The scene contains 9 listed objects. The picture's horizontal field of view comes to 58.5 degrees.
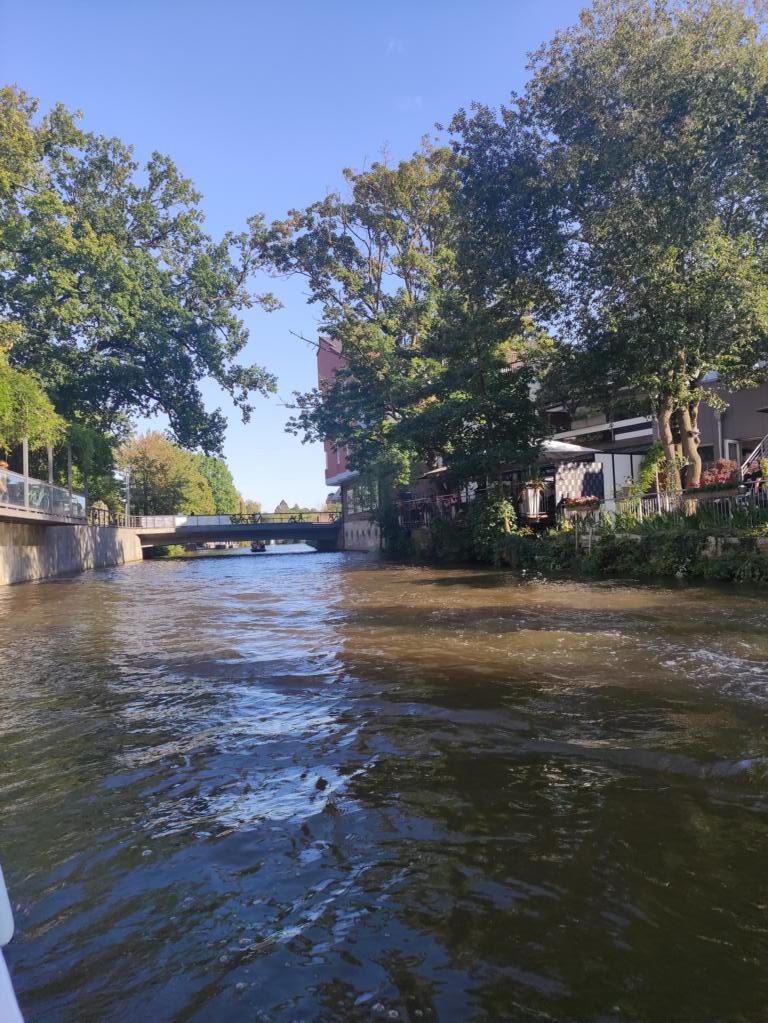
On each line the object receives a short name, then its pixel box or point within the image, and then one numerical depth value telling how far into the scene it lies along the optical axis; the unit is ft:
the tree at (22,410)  67.46
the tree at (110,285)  88.53
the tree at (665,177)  48.16
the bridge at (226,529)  163.84
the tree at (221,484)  309.01
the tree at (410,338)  75.00
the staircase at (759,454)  56.35
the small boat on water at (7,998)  3.64
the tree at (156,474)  195.62
